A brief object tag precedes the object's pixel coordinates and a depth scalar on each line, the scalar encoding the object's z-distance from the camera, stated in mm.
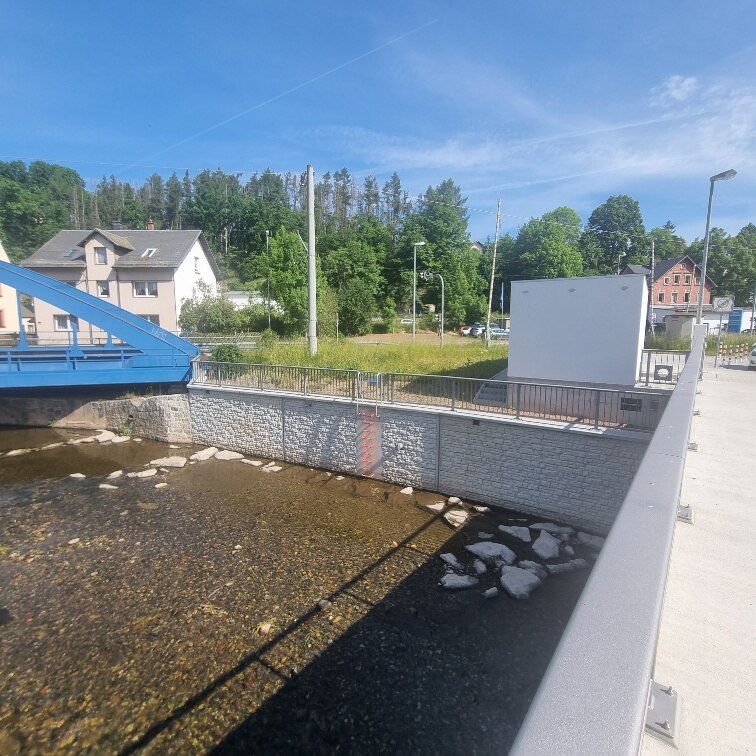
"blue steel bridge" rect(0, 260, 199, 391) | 15180
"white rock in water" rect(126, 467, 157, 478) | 13773
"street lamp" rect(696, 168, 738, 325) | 14923
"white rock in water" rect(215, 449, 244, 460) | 15727
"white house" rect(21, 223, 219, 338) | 30375
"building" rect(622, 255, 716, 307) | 49781
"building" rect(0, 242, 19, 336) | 30208
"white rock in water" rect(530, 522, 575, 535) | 10305
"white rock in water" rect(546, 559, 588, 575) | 8820
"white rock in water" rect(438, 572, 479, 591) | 8273
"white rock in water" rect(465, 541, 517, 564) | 9148
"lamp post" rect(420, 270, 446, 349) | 47844
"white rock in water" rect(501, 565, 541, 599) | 8047
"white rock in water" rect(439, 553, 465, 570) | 8929
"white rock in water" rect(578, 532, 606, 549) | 9828
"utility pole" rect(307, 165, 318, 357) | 17953
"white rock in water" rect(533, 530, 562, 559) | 9344
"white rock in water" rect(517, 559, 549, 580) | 8647
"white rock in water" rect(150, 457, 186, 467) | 14734
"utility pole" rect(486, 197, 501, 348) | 29141
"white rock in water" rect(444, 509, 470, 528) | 10828
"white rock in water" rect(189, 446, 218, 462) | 15491
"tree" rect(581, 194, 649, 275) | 60656
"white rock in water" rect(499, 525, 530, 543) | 10109
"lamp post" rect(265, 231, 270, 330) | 34550
